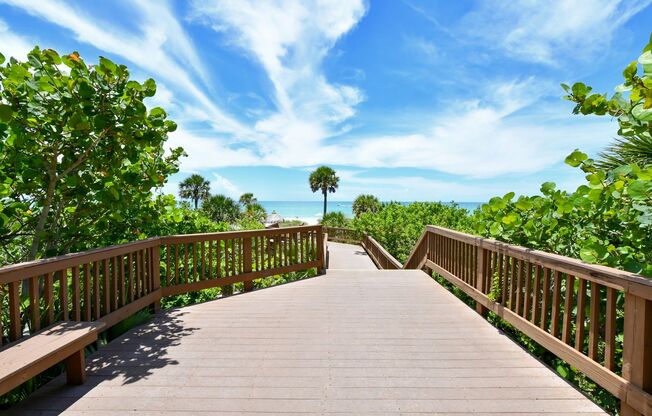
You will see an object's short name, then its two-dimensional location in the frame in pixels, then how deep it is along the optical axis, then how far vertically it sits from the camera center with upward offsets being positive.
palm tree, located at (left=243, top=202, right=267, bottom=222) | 23.17 -0.83
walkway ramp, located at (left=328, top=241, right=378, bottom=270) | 11.20 -2.28
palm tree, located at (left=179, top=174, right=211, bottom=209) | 38.31 +1.51
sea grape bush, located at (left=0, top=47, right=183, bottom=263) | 2.38 +0.48
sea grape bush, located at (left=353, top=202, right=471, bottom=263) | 9.73 -0.59
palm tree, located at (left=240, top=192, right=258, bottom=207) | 39.94 +0.48
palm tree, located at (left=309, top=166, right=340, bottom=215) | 34.12 +2.61
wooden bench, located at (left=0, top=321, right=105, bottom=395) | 1.68 -0.94
